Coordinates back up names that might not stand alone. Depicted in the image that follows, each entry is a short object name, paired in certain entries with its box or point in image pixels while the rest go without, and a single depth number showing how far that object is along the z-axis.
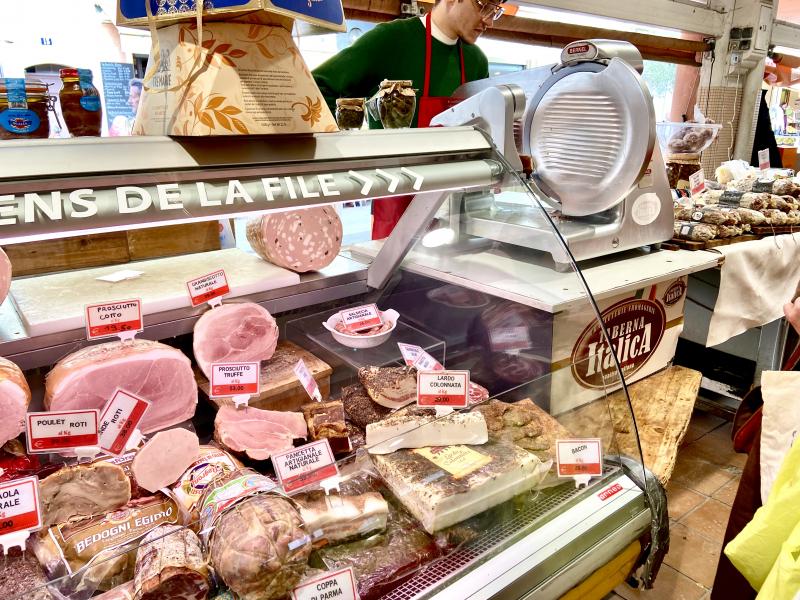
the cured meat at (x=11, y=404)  1.15
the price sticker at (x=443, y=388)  1.40
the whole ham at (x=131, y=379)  1.25
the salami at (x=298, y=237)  1.74
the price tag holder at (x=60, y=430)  1.13
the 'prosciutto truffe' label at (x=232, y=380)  1.41
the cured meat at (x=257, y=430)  1.34
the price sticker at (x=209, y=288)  1.51
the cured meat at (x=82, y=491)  1.07
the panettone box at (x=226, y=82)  1.00
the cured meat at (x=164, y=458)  1.19
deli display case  0.99
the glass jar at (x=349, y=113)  1.65
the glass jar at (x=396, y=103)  1.59
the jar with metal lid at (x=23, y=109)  1.07
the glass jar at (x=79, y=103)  1.15
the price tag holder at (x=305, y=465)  1.10
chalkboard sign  2.12
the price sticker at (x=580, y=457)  1.40
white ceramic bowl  1.73
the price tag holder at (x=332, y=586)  1.01
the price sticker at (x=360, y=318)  1.76
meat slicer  1.82
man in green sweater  2.82
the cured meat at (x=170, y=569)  0.92
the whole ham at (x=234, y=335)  1.50
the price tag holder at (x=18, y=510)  0.98
